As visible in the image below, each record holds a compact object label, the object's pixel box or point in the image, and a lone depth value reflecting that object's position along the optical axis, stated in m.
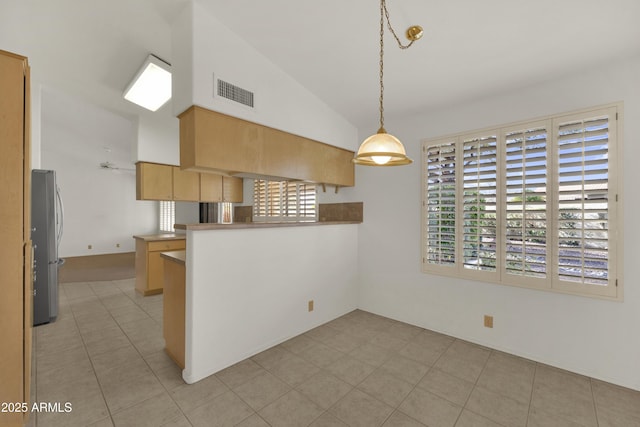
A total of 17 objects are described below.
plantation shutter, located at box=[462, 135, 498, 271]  2.77
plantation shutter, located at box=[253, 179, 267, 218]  4.89
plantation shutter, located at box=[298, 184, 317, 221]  4.14
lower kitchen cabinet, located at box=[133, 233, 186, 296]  4.44
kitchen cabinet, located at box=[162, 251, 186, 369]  2.45
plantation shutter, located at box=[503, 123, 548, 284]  2.52
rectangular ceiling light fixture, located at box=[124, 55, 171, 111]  3.19
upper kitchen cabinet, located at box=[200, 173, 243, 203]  5.44
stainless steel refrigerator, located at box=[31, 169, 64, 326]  3.34
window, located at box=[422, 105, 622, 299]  2.26
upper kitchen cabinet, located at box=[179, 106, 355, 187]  2.32
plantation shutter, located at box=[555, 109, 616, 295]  2.25
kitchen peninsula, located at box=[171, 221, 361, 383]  2.30
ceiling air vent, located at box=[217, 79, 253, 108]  2.41
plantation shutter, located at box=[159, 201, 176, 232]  8.04
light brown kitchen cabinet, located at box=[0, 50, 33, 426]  1.40
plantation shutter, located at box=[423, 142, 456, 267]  3.03
